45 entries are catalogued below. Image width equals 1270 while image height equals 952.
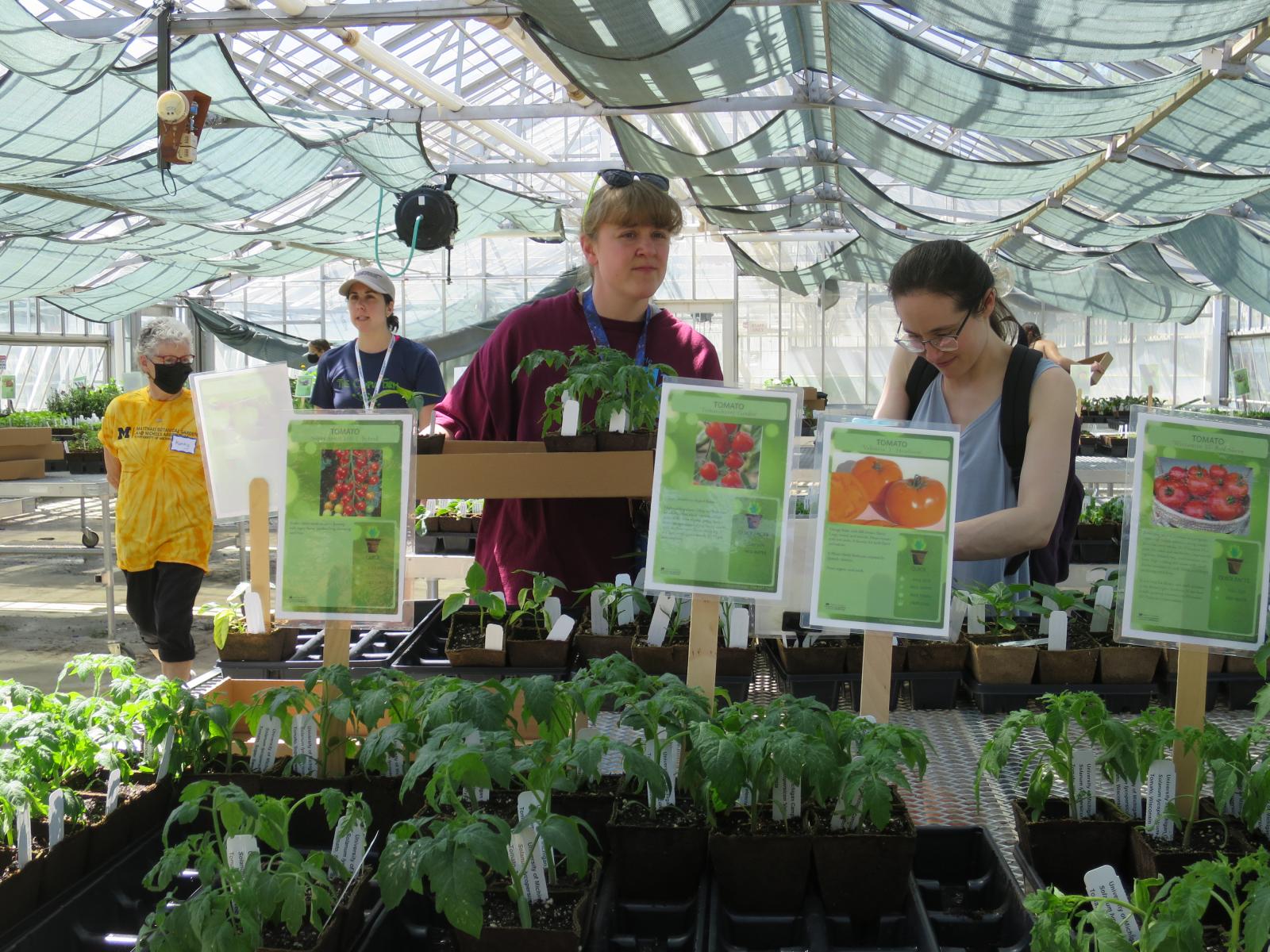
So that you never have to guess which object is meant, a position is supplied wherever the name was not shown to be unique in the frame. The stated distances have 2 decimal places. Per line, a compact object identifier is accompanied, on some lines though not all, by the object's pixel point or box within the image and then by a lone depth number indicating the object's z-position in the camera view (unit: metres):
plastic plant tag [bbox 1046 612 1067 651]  1.79
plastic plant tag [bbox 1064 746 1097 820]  1.28
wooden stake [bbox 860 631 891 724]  1.36
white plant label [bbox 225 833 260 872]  1.15
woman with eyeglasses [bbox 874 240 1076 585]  1.86
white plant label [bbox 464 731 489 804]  1.17
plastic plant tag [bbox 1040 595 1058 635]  1.85
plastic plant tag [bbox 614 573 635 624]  1.98
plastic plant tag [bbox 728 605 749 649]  1.77
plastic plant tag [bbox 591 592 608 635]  1.97
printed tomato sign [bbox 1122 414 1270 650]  1.27
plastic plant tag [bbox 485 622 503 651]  1.85
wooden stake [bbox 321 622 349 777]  1.43
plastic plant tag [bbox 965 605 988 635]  1.87
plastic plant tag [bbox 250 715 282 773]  1.45
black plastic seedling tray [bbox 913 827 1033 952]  1.14
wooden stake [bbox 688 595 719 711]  1.41
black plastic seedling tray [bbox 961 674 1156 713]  1.76
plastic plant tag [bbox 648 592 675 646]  1.76
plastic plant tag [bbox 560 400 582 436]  1.99
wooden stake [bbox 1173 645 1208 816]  1.29
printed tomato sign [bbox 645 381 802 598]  1.35
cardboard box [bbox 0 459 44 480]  5.85
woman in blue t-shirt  3.68
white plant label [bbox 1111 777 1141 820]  1.28
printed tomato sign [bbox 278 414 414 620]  1.44
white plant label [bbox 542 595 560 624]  1.99
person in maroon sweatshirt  2.26
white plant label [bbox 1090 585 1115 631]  1.93
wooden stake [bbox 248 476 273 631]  1.88
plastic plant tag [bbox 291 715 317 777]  1.43
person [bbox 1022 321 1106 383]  4.69
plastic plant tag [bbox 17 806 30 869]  1.19
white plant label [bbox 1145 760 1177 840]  1.24
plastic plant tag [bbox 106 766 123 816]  1.32
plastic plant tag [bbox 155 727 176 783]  1.43
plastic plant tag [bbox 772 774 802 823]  1.22
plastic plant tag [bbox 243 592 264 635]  1.98
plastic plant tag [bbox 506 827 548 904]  1.09
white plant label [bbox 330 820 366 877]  1.21
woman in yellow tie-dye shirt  3.92
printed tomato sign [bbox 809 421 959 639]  1.32
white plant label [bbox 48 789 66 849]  1.22
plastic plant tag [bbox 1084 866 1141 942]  1.05
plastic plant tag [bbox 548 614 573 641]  1.86
